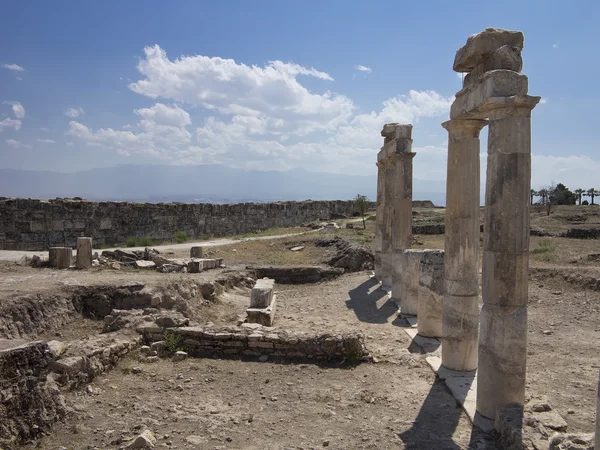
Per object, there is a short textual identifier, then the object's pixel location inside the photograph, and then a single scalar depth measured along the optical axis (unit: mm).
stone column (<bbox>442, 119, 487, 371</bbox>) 7945
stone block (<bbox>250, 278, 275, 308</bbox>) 11414
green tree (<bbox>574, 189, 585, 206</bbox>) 56581
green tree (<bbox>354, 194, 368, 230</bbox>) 35469
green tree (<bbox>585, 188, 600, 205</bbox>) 57891
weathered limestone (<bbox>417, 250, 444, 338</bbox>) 9859
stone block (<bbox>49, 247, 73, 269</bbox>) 13969
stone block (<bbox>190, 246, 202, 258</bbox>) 18016
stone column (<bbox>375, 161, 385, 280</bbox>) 16750
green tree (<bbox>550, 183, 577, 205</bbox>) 52906
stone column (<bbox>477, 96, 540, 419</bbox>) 5922
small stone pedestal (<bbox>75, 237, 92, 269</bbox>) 14148
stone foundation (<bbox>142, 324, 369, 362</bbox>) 8484
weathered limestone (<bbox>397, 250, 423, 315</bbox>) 11805
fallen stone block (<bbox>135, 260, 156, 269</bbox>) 15375
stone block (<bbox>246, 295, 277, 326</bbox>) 10844
